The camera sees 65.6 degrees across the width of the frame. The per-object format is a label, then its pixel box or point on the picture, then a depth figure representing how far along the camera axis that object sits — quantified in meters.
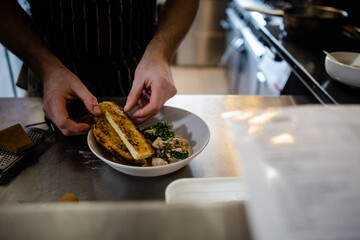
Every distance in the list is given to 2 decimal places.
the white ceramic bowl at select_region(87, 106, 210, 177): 0.75
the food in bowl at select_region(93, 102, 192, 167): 0.81
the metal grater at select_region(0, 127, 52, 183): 0.79
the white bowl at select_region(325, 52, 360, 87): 1.07
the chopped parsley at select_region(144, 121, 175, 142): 0.89
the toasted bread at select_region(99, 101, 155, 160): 0.81
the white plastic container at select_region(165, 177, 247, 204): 0.63
